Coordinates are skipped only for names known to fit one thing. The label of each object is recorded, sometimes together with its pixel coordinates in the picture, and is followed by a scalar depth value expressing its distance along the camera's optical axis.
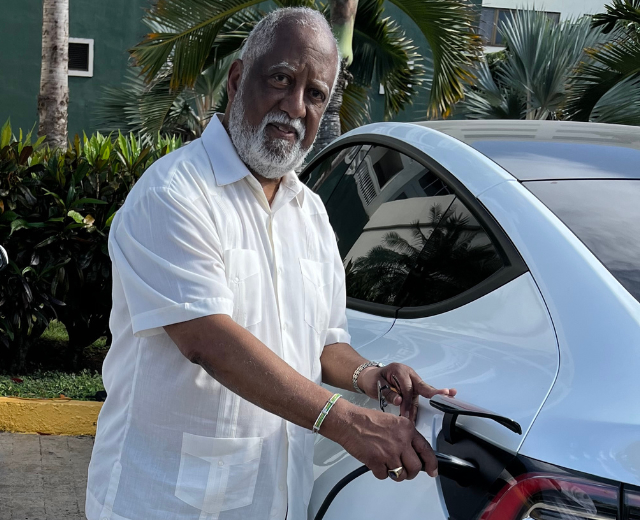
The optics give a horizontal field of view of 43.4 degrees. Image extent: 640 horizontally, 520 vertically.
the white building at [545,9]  19.33
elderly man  1.54
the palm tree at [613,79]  8.20
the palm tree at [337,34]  7.54
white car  1.22
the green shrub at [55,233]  5.30
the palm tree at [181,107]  12.96
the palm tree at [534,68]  13.02
